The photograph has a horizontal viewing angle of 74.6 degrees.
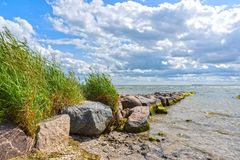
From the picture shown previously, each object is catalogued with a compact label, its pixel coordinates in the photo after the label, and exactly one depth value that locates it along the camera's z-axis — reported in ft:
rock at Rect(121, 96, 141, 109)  28.96
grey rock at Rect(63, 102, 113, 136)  16.54
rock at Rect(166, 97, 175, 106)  47.25
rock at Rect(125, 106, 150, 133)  20.04
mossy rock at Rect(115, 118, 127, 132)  20.08
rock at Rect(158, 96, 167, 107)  45.32
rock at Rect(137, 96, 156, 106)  33.78
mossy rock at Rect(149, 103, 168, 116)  33.00
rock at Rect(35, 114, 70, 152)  12.80
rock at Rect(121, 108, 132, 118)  23.00
